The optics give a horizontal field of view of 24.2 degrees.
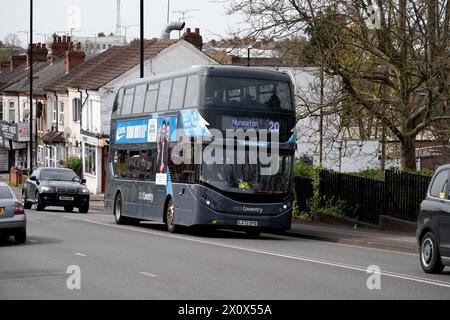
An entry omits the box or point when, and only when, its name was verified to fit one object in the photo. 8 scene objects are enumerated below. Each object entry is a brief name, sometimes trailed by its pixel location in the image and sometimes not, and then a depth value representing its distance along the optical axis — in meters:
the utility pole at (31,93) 62.91
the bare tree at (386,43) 29.00
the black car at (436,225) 17.06
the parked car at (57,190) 40.69
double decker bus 25.55
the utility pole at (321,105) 30.42
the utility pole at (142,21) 41.00
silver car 22.41
